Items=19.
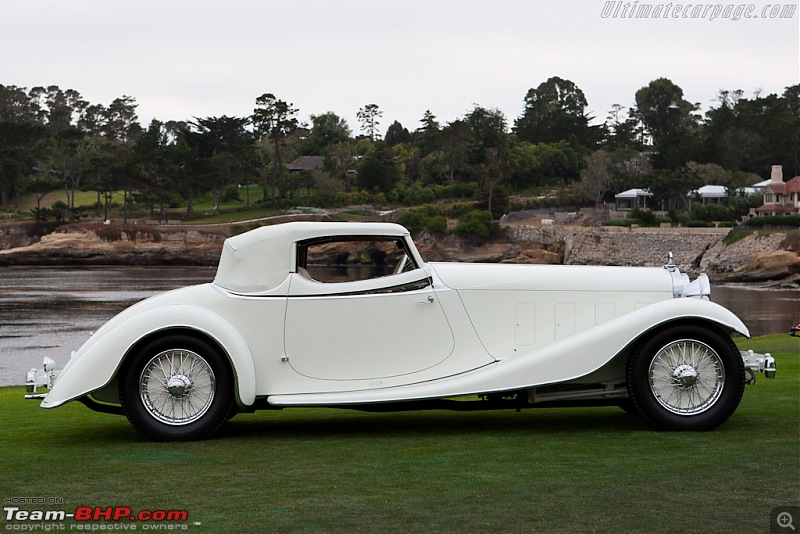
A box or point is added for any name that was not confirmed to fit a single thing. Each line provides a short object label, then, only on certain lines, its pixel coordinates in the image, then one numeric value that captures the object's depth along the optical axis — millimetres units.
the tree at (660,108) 166375
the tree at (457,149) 127125
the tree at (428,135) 136375
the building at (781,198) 96438
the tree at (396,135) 161750
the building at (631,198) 111188
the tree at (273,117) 126875
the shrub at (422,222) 102812
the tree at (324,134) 148900
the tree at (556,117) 148000
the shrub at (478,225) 101812
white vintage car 7676
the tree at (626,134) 151250
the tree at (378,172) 116438
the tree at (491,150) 119875
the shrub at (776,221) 86375
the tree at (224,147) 120062
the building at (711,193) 104375
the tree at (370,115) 172750
